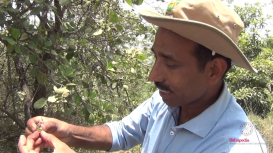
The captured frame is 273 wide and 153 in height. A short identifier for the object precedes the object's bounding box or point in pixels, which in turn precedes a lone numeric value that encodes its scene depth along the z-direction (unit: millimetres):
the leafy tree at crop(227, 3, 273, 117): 7254
